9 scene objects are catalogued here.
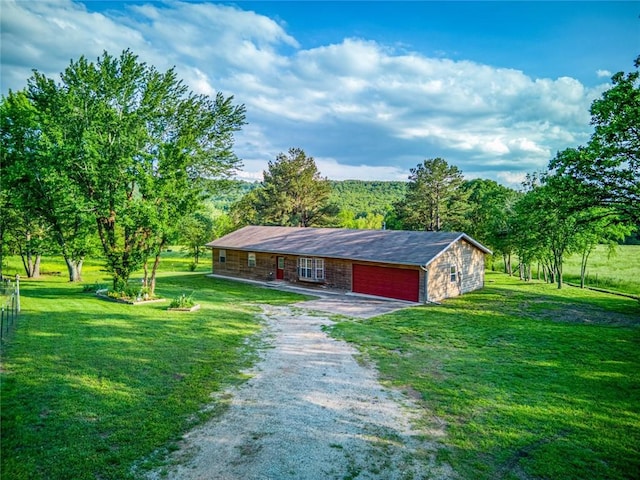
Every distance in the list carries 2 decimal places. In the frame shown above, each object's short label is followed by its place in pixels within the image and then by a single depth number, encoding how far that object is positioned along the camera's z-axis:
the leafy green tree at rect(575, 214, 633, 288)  22.75
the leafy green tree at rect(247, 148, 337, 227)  46.56
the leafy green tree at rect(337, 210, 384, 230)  67.98
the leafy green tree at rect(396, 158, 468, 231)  45.09
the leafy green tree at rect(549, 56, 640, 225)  13.80
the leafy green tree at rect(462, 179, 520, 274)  32.81
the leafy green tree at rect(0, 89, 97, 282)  17.02
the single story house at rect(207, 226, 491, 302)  20.55
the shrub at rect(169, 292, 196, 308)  16.45
